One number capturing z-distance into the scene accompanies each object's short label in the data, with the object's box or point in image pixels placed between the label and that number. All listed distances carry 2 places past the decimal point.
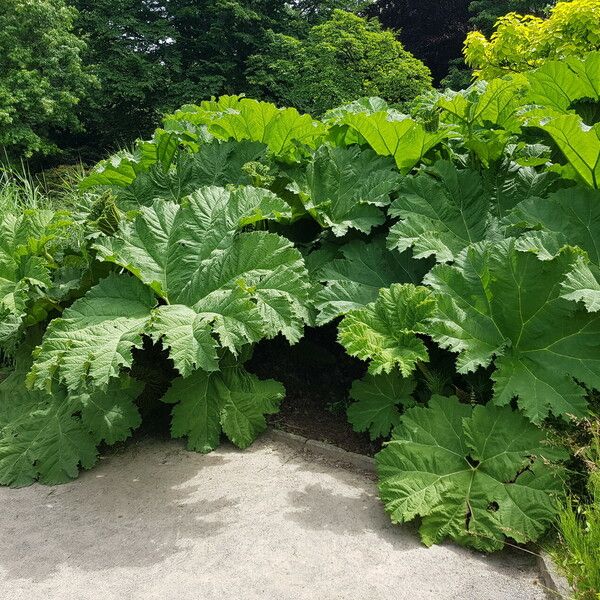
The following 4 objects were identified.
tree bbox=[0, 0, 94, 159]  12.79
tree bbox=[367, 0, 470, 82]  16.94
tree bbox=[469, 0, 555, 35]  15.15
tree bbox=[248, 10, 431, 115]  10.98
